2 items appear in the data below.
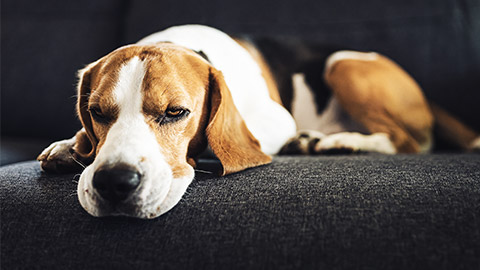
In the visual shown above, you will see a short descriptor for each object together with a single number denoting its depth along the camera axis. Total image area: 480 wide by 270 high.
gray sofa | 0.31
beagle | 0.35
